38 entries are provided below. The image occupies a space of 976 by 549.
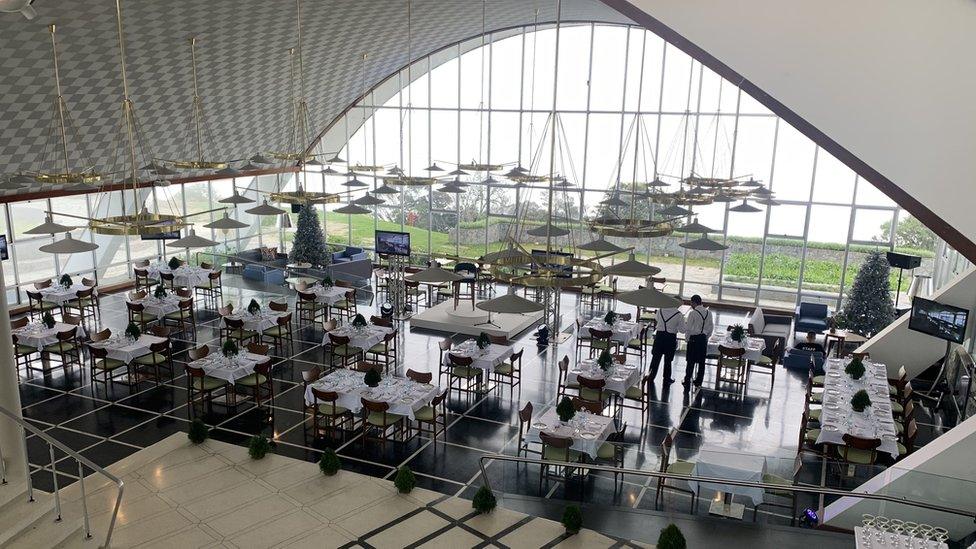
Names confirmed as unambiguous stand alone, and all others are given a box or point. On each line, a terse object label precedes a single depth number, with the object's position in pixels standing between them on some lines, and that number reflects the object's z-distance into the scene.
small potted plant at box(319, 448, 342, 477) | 9.84
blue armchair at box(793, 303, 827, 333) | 17.31
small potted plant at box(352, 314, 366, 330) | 14.54
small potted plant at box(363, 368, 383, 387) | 11.09
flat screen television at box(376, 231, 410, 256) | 17.91
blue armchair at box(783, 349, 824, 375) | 15.16
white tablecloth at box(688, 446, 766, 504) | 8.54
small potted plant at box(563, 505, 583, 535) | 8.52
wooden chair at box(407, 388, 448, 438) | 10.91
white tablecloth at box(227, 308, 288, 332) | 15.22
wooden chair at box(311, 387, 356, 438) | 10.80
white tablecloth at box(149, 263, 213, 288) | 18.94
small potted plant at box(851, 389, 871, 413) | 10.89
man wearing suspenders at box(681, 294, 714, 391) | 13.41
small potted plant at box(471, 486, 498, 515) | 8.95
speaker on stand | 15.86
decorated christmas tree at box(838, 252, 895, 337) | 15.80
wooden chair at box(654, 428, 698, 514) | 9.05
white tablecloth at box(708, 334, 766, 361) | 13.73
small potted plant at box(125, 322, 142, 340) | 13.06
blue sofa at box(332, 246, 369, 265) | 22.98
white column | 8.14
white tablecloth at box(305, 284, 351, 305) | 17.52
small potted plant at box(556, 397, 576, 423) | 10.09
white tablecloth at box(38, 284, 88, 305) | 17.00
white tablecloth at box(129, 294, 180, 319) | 16.25
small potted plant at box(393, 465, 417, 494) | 9.38
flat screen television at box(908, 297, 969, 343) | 12.66
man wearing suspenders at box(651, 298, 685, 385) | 13.49
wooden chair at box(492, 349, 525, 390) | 12.95
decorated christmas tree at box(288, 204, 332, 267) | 22.34
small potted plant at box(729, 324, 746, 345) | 13.88
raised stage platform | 16.77
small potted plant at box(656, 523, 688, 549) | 7.66
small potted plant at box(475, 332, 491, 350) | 13.19
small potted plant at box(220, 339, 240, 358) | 12.22
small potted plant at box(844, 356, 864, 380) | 12.44
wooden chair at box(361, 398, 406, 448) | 10.52
